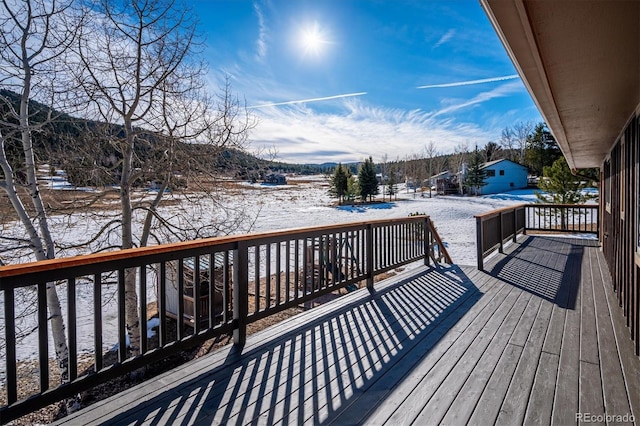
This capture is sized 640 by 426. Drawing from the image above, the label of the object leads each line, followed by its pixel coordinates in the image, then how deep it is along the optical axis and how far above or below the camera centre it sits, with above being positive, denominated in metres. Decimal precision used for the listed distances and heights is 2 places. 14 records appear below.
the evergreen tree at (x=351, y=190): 30.58 +1.20
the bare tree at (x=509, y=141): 47.70 +8.91
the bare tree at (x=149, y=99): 4.72 +1.65
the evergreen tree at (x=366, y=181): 30.95 +2.06
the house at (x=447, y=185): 35.69 +1.84
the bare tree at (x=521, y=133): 45.12 +9.63
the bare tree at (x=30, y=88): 3.91 +1.53
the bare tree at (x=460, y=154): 40.47 +6.22
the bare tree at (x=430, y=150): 41.53 +6.73
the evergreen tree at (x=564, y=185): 12.05 +0.56
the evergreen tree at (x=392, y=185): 32.72 +1.75
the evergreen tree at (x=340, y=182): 30.73 +1.99
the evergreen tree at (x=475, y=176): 31.30 +2.44
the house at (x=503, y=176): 33.00 +2.51
